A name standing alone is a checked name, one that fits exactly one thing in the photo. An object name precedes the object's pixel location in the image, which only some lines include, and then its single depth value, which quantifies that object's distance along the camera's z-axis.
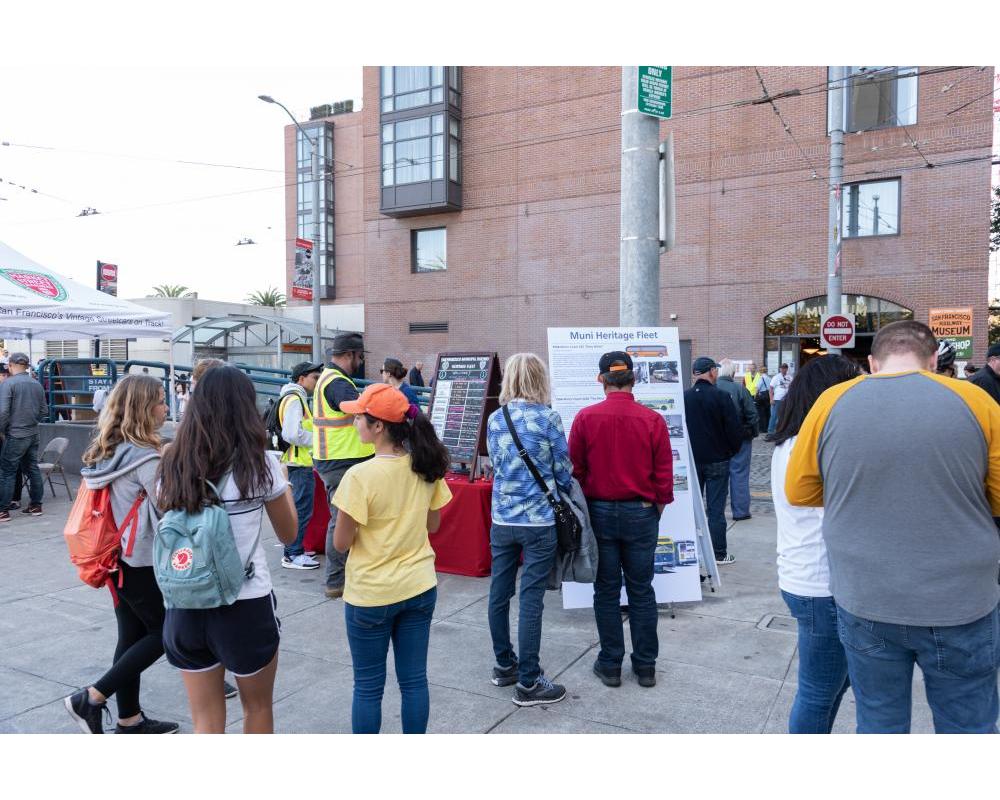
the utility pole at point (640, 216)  6.00
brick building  18.42
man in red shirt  3.97
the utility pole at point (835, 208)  13.37
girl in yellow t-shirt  2.89
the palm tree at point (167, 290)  52.59
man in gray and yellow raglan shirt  2.17
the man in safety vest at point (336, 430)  5.50
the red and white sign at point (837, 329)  13.06
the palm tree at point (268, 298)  54.62
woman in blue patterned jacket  3.79
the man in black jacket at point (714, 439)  6.43
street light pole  21.20
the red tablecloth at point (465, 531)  5.96
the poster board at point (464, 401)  6.23
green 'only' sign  5.86
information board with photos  5.22
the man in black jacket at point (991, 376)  5.53
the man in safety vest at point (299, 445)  6.20
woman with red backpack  3.25
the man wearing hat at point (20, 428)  8.36
